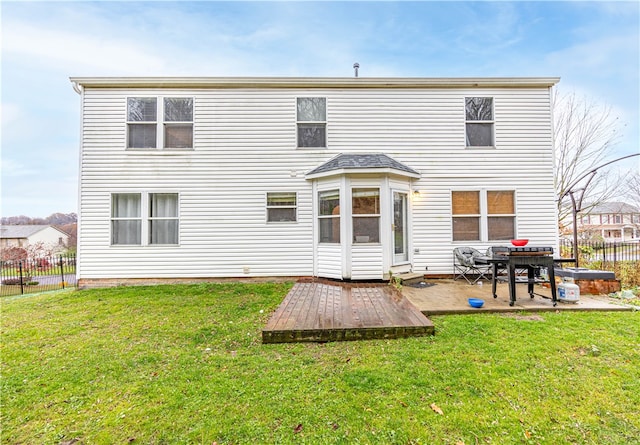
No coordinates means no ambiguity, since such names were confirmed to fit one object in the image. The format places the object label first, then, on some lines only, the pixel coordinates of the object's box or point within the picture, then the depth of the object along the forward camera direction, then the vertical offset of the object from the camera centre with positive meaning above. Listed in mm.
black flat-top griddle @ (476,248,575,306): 4641 -610
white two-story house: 7367 +1797
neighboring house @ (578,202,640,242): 33281 -187
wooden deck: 3607 -1371
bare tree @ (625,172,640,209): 16578 +2438
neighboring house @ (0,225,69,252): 33669 -649
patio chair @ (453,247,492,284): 6732 -1013
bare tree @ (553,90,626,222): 12625 +4374
